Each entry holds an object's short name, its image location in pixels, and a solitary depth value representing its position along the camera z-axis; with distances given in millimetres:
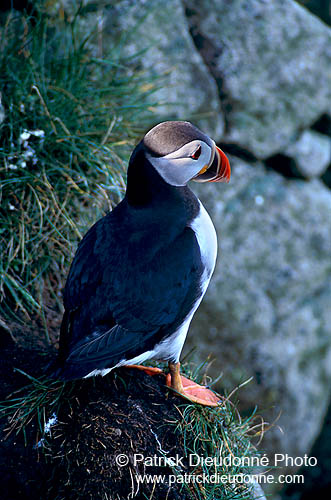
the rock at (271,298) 9531
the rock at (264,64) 9305
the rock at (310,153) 10125
